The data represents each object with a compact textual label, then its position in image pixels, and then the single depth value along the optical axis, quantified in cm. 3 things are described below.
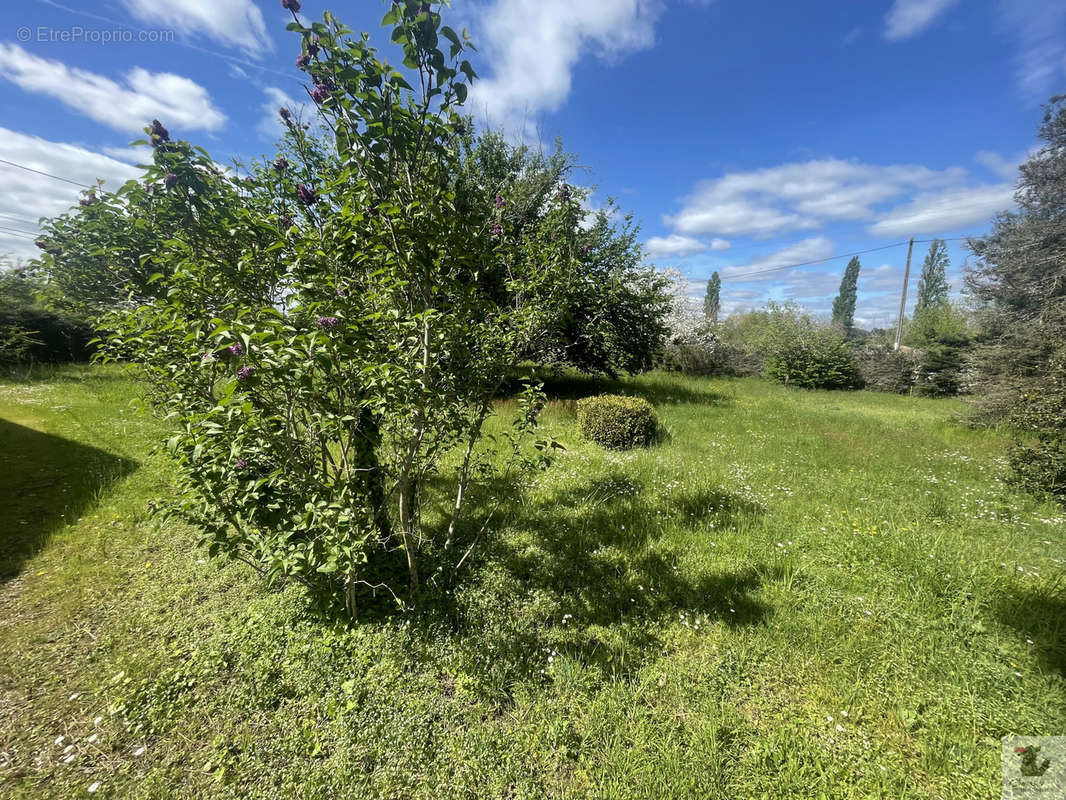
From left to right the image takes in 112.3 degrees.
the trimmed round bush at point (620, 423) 643
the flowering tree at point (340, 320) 175
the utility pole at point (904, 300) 2027
